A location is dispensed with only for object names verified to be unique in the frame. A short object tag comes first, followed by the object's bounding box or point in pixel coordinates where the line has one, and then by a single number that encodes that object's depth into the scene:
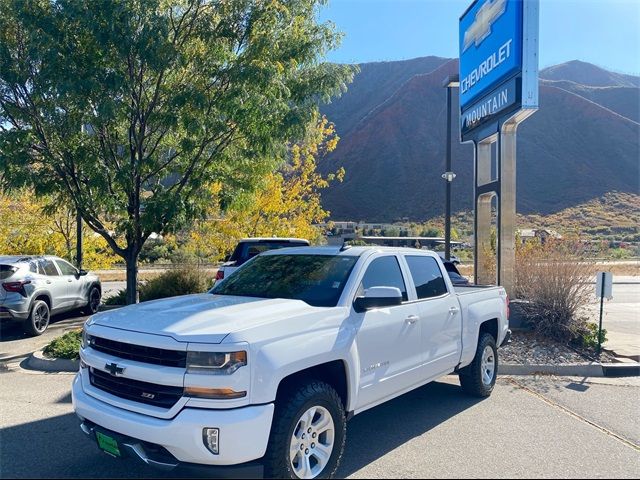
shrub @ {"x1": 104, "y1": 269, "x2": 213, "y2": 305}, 11.98
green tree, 7.70
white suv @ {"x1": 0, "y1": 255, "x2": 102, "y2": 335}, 9.52
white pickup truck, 3.29
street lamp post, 14.12
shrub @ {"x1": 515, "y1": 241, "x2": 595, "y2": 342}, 9.12
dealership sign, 9.25
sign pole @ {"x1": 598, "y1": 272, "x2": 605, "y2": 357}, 8.17
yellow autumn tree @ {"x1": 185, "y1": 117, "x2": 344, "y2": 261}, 15.56
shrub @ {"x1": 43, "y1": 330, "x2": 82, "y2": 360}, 7.72
